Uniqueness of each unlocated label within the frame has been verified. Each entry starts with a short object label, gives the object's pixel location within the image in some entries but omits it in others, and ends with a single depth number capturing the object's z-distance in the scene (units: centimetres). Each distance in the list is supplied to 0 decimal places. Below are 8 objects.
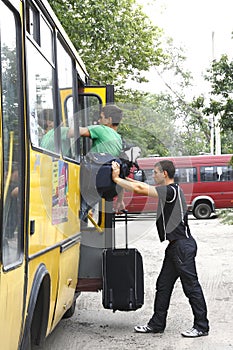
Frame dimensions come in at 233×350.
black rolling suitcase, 748
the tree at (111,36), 1975
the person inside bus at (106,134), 715
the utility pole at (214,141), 4370
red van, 2847
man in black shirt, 755
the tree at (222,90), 2450
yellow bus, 405
